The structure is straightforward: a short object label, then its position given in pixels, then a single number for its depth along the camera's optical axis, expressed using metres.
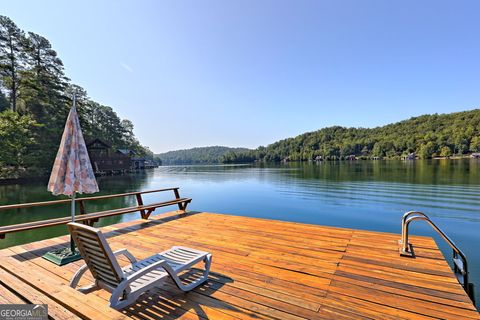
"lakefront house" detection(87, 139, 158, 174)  37.56
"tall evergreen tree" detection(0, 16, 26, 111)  25.70
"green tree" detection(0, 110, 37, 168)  20.34
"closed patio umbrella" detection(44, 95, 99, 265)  3.15
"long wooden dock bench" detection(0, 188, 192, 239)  3.89
